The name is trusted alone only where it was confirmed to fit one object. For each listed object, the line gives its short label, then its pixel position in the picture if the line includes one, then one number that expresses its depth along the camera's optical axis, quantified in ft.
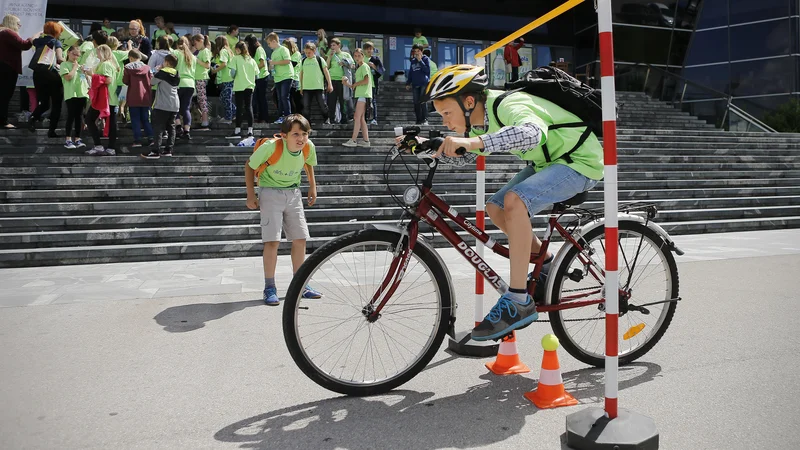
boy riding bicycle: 10.84
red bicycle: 11.23
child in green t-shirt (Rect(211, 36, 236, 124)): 39.19
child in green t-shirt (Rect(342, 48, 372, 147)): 39.11
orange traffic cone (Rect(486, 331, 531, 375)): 12.58
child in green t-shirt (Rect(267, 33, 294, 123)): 39.80
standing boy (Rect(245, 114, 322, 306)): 18.63
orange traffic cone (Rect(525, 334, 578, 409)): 10.84
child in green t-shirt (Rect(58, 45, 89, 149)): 34.63
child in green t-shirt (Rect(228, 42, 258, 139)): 37.83
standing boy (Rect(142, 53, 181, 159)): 33.68
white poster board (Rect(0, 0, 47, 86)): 40.84
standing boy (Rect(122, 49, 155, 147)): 34.27
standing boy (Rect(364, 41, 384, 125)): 43.86
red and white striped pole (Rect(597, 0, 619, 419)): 8.68
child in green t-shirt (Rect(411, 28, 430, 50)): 54.81
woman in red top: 33.91
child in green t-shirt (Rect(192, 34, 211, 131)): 40.14
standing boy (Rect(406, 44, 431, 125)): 45.93
